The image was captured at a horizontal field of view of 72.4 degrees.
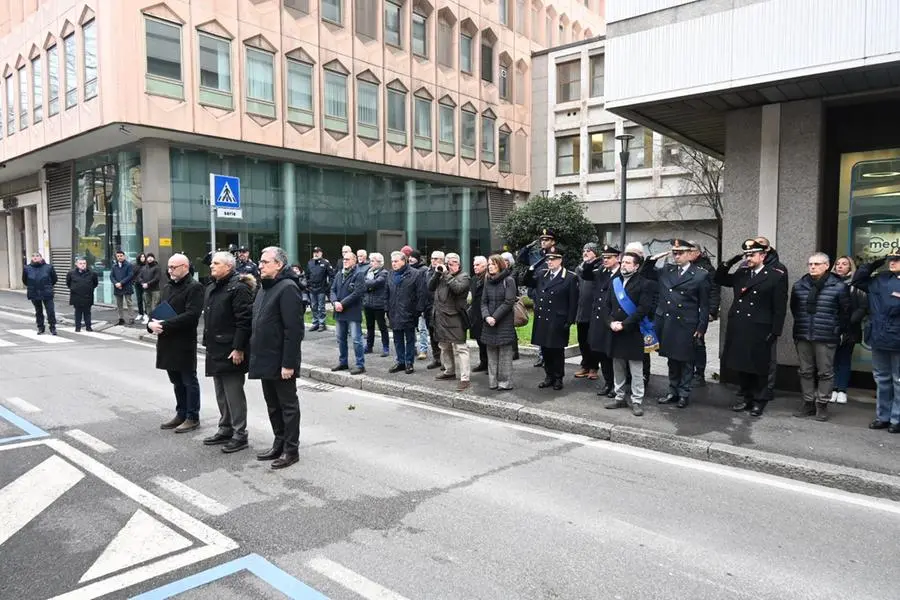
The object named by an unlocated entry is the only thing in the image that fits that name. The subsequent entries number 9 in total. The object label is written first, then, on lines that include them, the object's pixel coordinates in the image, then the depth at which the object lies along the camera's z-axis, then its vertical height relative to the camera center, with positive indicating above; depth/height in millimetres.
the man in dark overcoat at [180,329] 6211 -638
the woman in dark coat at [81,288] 14961 -530
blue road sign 12016 +1413
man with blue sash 7234 -705
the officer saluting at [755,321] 6957 -655
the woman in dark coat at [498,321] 8172 -738
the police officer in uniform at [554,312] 8219 -638
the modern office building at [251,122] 18703 +5125
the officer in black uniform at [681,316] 7297 -621
